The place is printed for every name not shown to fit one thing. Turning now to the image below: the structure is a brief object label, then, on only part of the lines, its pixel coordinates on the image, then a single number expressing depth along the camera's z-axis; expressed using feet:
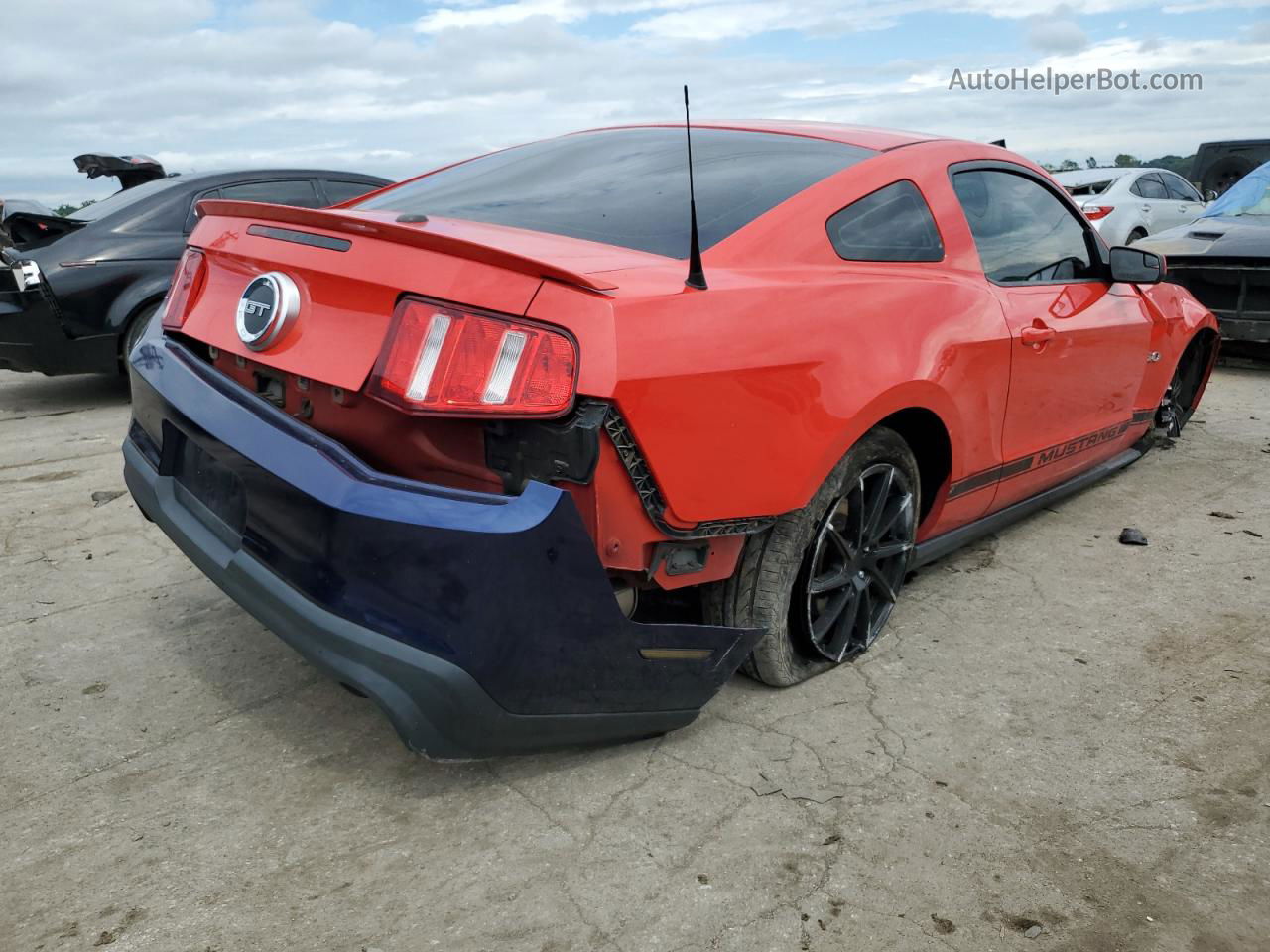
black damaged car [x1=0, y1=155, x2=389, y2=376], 20.92
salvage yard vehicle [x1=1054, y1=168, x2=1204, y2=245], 41.52
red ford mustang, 6.87
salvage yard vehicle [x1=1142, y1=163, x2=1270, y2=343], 22.67
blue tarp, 26.23
